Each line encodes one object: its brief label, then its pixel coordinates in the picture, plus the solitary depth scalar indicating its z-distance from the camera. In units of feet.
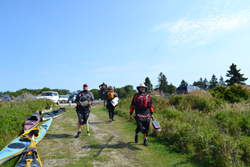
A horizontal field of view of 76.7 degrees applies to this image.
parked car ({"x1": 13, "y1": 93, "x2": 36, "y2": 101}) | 48.67
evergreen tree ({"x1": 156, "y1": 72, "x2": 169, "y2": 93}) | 198.31
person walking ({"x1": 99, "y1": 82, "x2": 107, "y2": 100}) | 40.14
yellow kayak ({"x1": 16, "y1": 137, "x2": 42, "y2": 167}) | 13.74
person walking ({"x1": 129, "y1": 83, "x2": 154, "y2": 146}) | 18.81
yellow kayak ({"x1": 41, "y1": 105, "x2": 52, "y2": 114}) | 42.23
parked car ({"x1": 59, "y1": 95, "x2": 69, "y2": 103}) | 98.99
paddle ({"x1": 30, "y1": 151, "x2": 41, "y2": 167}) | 13.68
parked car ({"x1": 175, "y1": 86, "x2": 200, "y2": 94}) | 62.23
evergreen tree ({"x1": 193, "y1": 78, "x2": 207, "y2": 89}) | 287.16
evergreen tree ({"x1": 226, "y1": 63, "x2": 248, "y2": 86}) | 145.18
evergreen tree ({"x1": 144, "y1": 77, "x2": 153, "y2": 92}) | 191.01
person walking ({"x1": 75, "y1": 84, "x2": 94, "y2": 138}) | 22.90
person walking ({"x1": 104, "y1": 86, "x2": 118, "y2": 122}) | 32.05
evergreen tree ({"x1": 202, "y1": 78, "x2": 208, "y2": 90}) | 296.10
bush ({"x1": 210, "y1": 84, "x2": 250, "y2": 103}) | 45.40
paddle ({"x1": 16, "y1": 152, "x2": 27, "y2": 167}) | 13.65
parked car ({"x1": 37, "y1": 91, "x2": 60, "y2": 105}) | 71.16
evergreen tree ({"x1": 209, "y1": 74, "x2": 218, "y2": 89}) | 254.06
